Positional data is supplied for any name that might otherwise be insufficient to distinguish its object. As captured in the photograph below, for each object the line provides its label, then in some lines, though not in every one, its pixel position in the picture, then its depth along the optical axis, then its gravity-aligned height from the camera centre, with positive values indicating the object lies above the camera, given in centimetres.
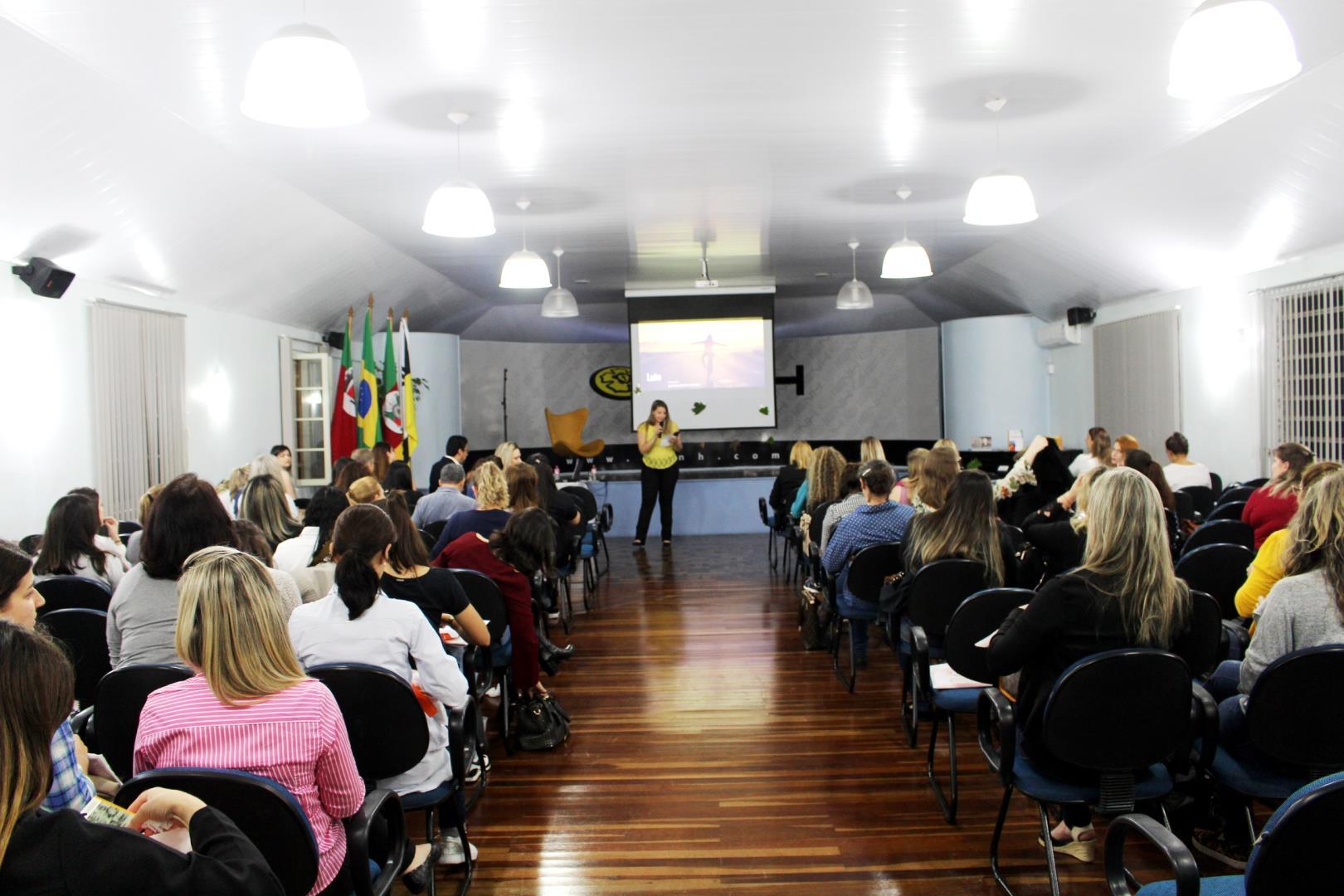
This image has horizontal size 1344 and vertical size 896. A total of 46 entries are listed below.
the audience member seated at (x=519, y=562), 436 -63
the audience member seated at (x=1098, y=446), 645 -25
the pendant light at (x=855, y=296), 1026 +130
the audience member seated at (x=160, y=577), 300 -45
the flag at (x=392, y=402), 1038 +31
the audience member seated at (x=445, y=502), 582 -45
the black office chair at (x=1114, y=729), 251 -85
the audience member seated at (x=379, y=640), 279 -61
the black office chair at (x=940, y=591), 400 -74
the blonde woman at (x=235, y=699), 196 -55
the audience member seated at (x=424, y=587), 340 -56
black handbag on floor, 440 -138
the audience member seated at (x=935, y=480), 500 -34
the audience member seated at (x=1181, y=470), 678 -45
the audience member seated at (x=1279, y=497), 438 -43
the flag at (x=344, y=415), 1009 +17
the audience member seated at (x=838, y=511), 566 -56
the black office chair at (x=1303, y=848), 151 -71
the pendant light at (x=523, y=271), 716 +116
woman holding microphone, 1136 -48
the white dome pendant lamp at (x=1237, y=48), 306 +115
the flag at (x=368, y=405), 1002 +27
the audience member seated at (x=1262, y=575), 323 -58
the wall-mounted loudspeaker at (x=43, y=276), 591 +101
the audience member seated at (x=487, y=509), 492 -43
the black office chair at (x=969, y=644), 346 -83
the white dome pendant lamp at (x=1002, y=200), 521 +116
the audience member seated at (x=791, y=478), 862 -53
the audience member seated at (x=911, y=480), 579 -40
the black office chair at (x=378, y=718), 256 -78
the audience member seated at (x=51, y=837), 120 -51
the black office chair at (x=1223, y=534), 484 -65
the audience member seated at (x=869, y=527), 510 -59
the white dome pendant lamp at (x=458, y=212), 514 +116
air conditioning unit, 1177 +96
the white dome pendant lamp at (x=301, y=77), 319 +118
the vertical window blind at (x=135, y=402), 677 +26
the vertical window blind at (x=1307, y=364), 719 +32
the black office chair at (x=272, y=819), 174 -73
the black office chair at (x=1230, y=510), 573 -62
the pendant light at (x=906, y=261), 714 +115
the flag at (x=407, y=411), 1057 +21
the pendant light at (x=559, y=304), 998 +127
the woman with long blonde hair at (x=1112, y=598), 264 -52
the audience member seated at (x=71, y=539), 390 -41
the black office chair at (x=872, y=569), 486 -78
